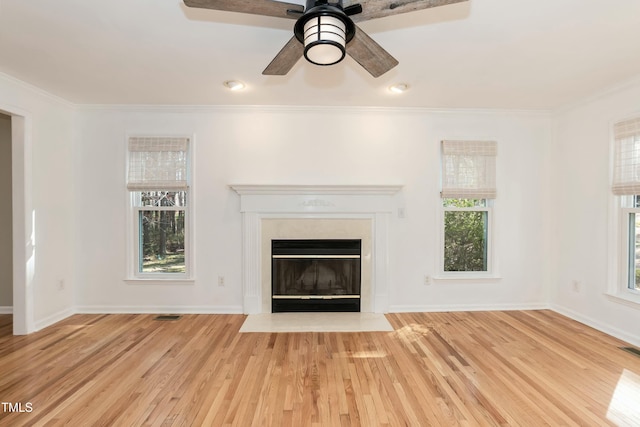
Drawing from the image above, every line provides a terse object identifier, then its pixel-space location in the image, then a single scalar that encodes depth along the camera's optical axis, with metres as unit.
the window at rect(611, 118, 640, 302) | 2.95
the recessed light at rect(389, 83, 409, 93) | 3.05
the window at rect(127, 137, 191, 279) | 3.70
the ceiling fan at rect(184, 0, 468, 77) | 1.45
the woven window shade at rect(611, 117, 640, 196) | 2.92
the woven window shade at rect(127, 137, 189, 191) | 3.69
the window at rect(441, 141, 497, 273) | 3.79
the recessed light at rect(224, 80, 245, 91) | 2.99
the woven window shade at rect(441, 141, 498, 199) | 3.78
